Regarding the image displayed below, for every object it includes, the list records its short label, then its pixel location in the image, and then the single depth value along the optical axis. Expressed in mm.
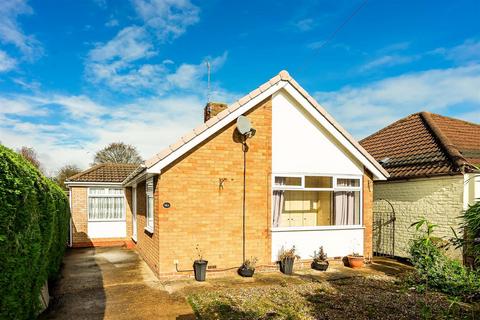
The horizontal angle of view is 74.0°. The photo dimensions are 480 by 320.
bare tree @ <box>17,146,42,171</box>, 39062
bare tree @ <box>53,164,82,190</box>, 31931
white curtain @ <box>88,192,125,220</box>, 15375
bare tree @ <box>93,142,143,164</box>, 36969
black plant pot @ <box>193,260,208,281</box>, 8391
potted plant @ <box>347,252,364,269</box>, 10016
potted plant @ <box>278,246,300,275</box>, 9242
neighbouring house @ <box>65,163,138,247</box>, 15008
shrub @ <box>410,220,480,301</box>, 7252
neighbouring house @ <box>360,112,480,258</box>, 9719
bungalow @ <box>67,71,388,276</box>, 8688
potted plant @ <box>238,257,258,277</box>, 8781
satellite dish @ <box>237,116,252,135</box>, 9023
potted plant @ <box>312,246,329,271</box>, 9613
